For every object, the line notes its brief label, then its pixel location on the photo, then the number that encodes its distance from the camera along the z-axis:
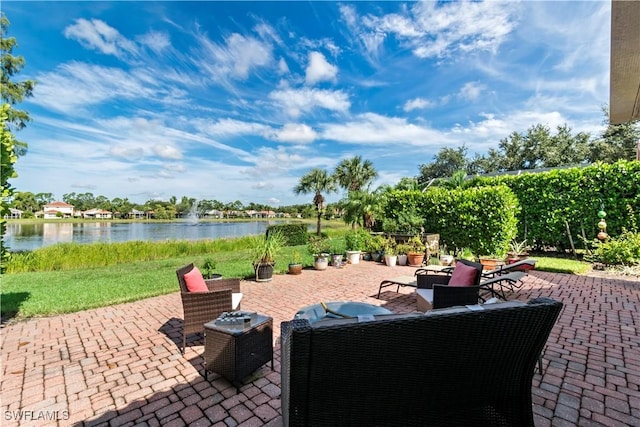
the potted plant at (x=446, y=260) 8.73
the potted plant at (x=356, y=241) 9.68
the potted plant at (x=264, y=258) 6.83
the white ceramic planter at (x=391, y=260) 8.86
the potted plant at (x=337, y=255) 8.73
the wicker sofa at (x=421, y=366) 1.22
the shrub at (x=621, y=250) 7.15
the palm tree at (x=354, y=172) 20.08
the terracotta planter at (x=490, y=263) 7.67
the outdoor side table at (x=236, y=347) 2.55
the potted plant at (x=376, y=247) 9.73
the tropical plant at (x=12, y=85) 12.05
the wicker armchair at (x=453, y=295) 3.51
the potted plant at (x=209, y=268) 4.99
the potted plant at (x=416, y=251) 8.77
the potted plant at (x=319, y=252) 8.38
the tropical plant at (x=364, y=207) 12.33
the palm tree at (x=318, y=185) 18.81
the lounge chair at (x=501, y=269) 5.60
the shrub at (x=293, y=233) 17.00
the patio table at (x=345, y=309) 2.73
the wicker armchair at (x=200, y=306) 3.19
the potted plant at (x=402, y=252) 9.00
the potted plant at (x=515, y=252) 8.49
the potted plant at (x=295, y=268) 7.70
